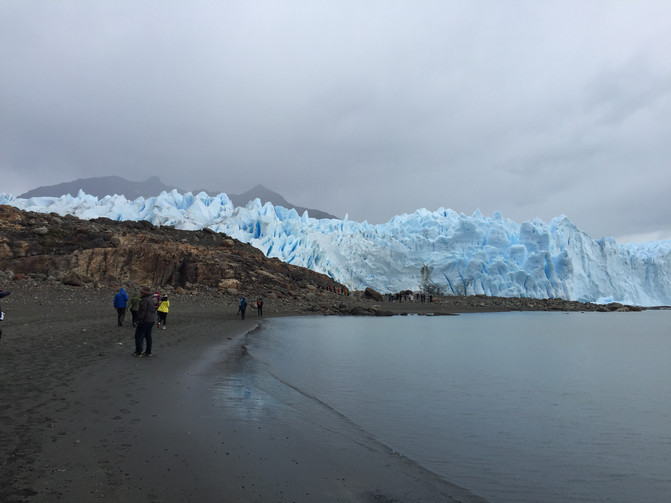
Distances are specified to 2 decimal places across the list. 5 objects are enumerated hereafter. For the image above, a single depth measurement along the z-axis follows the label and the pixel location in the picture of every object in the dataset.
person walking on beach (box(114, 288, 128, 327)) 14.90
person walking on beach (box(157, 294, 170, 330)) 15.63
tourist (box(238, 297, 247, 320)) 23.22
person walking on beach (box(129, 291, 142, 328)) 14.37
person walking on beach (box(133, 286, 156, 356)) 9.81
